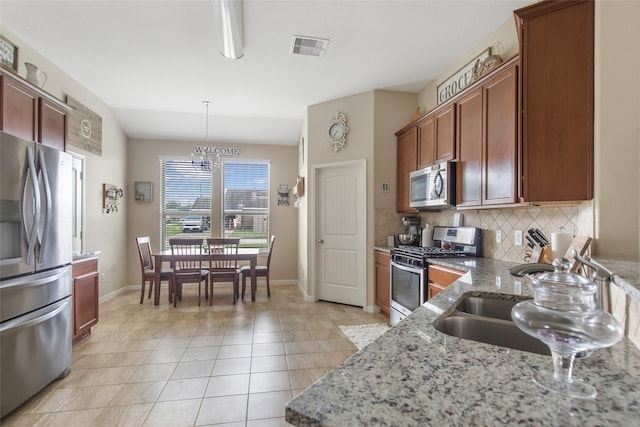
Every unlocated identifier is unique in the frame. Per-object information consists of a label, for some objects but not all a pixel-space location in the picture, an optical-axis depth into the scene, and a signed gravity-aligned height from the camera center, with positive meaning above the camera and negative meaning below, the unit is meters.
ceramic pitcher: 2.50 +1.14
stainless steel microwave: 2.89 +0.27
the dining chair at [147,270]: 4.38 -0.87
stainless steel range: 2.81 -0.47
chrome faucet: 1.05 -0.24
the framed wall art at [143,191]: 5.43 +0.37
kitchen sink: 1.17 -0.47
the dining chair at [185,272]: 4.30 -0.87
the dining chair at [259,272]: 4.74 -0.96
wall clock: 4.21 +1.15
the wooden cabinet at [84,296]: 2.89 -0.85
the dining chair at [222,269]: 4.38 -0.85
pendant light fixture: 5.43 +1.05
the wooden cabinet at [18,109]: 2.09 +0.75
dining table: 4.29 -0.67
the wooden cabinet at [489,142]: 2.13 +0.56
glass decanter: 0.63 -0.26
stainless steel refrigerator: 1.86 -0.40
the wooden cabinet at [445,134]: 2.87 +0.78
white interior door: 4.13 -0.29
